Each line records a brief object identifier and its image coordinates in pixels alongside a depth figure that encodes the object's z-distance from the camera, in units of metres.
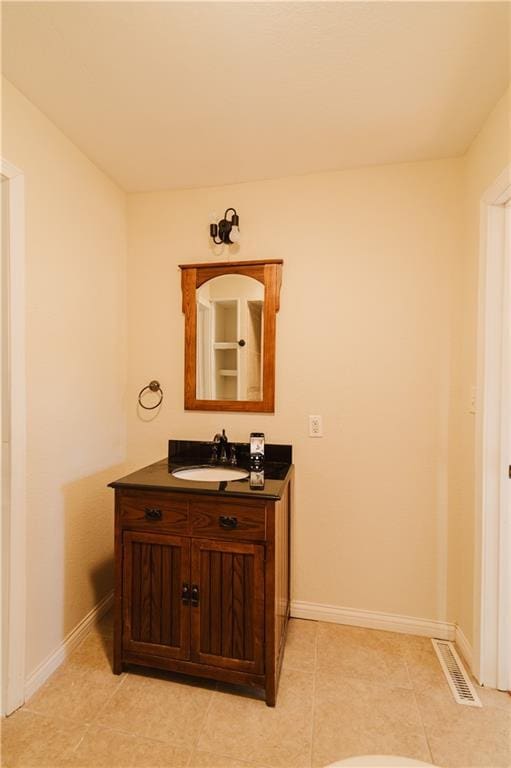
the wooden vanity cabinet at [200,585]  1.56
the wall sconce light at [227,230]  2.14
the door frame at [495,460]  1.64
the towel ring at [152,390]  2.34
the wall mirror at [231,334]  2.17
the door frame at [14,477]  1.49
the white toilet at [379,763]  0.94
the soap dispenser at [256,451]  1.99
